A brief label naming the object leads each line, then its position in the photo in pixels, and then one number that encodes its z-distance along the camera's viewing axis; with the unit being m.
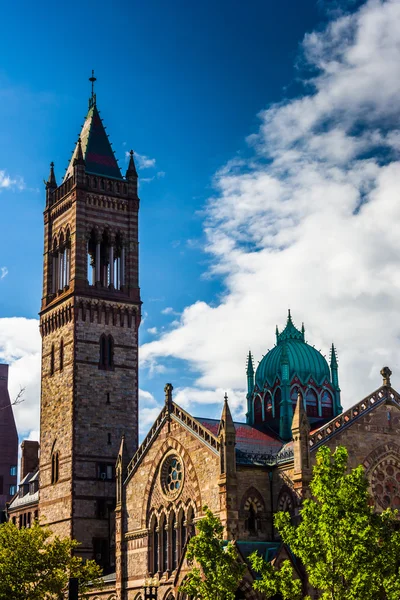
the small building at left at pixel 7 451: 159.75
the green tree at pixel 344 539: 45.06
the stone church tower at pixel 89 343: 82.06
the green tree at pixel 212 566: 53.38
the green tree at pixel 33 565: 64.06
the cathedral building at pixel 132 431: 65.06
